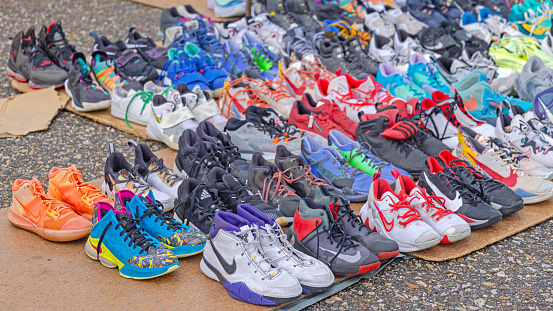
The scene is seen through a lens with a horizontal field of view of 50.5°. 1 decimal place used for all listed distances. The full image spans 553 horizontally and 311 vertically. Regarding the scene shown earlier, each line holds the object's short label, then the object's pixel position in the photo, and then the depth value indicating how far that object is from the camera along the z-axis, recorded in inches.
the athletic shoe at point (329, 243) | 101.7
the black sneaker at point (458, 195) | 117.1
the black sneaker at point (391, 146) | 138.1
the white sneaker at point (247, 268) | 94.3
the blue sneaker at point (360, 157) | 133.2
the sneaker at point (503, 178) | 122.0
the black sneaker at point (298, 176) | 122.0
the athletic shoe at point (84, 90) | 168.9
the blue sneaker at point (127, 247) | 98.9
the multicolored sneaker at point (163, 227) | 105.2
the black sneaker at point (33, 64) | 181.3
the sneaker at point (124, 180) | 120.0
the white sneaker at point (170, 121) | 151.2
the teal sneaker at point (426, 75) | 175.9
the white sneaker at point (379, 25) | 221.6
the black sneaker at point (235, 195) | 113.9
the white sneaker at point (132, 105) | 163.0
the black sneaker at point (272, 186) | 117.6
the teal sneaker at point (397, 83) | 168.6
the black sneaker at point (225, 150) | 127.9
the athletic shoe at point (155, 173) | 123.4
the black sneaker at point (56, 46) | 183.5
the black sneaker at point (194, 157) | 126.0
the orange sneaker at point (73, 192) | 115.6
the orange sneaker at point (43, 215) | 110.1
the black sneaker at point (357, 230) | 105.8
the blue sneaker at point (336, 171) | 129.6
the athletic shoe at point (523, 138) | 138.8
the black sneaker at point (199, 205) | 110.1
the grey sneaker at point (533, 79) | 173.3
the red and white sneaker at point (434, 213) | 111.4
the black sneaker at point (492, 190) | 121.6
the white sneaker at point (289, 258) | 97.2
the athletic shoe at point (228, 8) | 247.8
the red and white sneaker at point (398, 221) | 109.0
